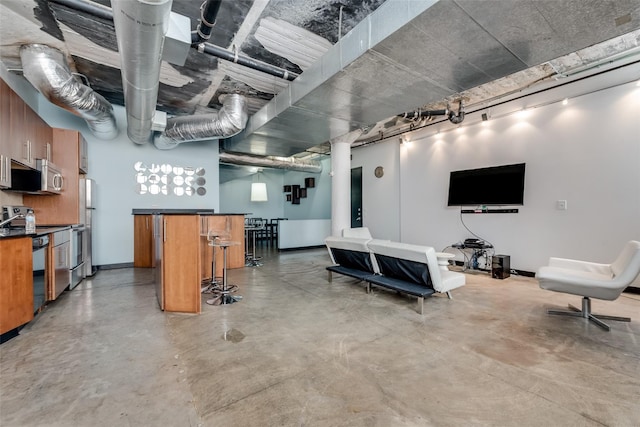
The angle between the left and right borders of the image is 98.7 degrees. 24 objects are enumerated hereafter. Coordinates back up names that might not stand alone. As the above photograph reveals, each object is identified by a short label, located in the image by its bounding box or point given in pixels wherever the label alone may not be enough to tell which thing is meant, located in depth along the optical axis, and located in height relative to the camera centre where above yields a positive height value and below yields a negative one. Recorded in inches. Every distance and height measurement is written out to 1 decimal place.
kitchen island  125.0 -24.1
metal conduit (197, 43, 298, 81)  129.6 +77.7
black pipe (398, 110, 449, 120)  205.8 +72.1
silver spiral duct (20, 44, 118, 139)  132.5 +65.2
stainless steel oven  132.4 -27.2
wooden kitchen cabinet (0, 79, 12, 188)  114.1 +30.4
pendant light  403.5 +23.9
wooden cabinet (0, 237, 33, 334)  94.8 -26.8
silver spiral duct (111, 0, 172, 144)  76.2 +55.9
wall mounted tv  197.9 +17.8
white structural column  257.0 +25.4
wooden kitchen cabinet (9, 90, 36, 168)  122.6 +35.9
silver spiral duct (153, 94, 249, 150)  191.9 +61.7
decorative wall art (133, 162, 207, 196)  238.2 +27.1
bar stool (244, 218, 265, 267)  242.7 -45.2
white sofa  127.6 -30.9
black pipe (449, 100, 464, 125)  203.2 +69.5
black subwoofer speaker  188.7 -40.0
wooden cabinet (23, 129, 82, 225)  170.7 +9.8
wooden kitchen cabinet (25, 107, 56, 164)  141.9 +41.3
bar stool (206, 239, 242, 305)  139.8 -46.5
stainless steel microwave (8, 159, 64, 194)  149.0 +16.8
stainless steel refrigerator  182.7 -4.8
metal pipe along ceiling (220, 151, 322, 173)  306.8 +58.5
